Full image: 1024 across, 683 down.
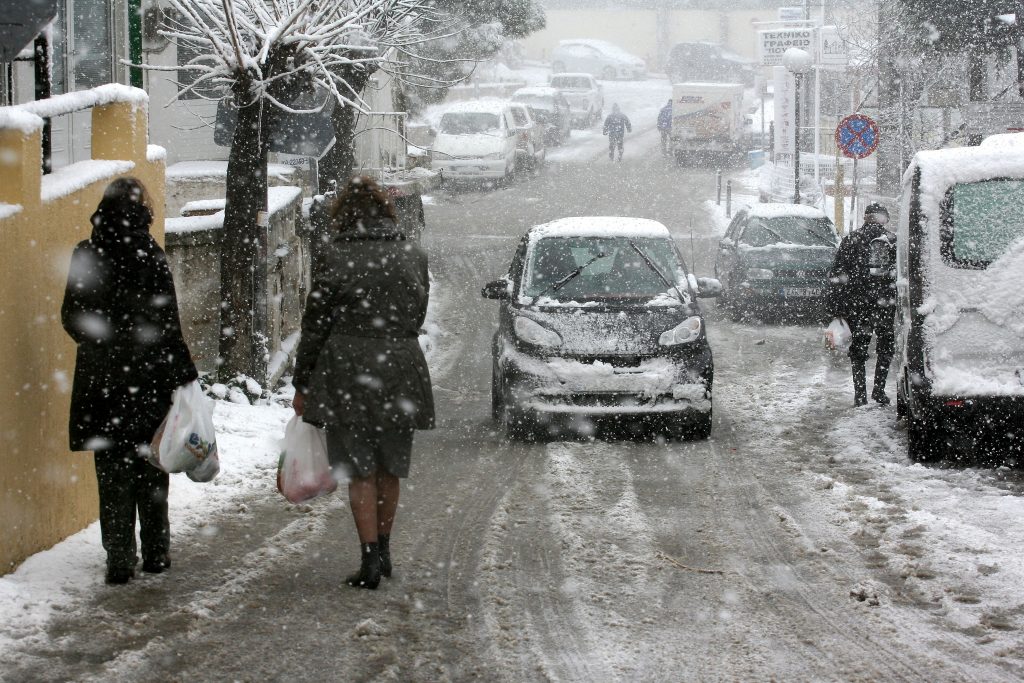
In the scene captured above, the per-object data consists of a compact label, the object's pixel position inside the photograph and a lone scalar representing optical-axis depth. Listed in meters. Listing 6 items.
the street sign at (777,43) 39.28
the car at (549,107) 46.84
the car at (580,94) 54.70
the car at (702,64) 67.56
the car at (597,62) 69.88
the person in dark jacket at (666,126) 45.38
